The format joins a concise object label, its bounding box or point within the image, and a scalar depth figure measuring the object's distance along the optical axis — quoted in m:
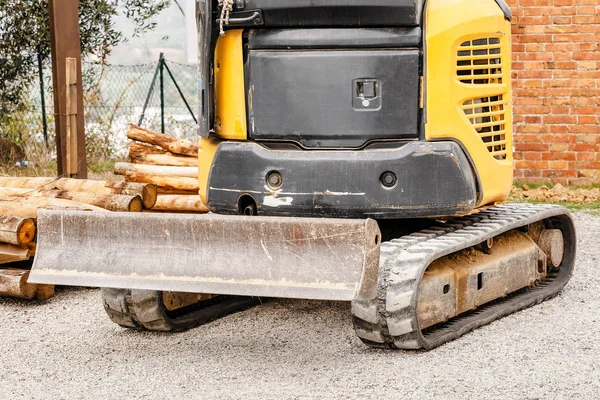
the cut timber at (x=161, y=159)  8.11
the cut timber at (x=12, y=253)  6.61
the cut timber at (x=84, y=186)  7.25
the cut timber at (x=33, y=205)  6.93
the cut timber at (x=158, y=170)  7.94
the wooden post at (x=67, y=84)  8.35
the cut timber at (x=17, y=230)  6.54
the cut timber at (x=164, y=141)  8.20
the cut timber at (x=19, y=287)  6.57
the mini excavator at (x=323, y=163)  4.92
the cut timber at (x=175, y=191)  7.94
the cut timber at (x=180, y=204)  7.62
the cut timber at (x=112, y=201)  7.02
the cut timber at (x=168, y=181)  7.85
